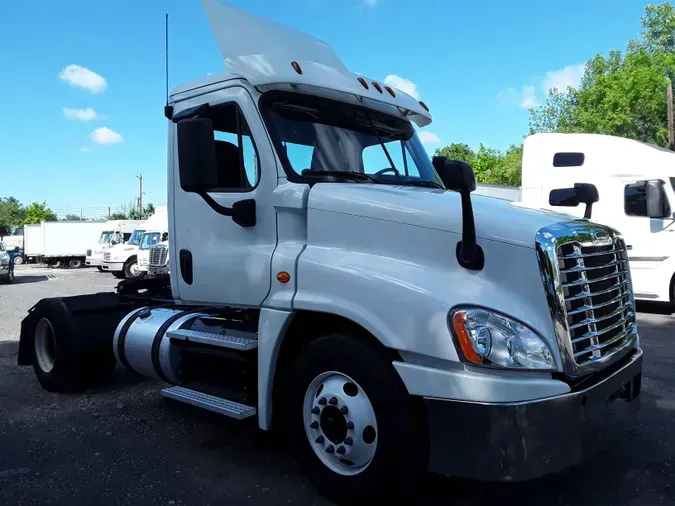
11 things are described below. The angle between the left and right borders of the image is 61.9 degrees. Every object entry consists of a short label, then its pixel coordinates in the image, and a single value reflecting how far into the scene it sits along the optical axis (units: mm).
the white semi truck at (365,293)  2777
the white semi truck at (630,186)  10398
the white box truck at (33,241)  37375
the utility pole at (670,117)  25031
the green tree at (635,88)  31359
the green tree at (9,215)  87688
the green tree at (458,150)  73100
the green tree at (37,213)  82250
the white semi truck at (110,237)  29359
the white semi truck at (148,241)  22547
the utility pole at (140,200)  73338
